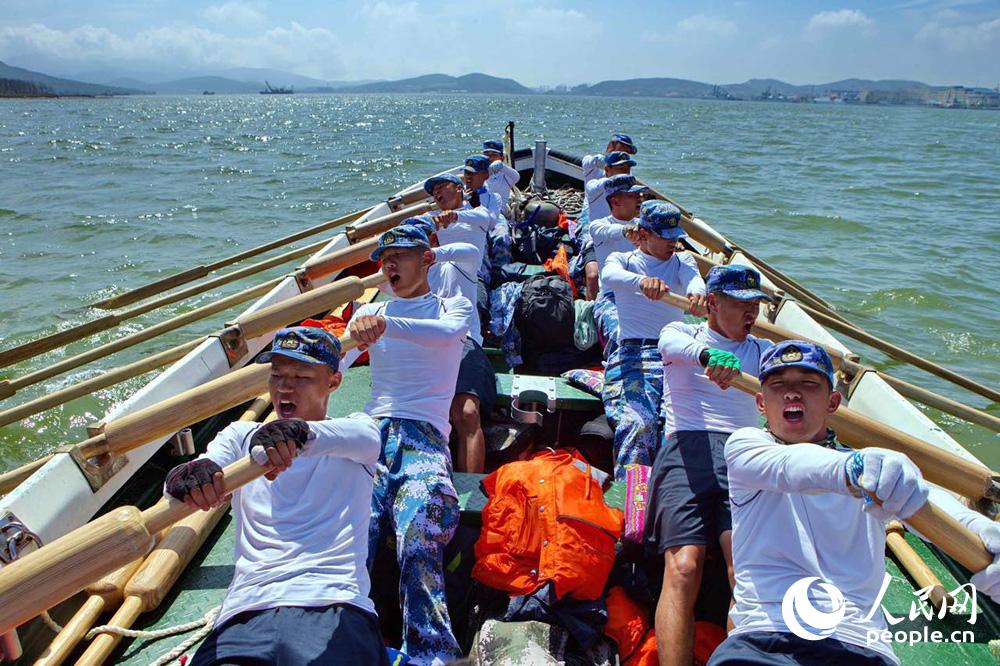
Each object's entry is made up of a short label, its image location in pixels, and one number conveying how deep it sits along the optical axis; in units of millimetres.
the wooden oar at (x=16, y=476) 2945
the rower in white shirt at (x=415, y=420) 2918
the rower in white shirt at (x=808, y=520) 2225
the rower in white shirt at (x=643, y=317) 4195
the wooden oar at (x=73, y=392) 3766
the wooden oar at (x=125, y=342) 4500
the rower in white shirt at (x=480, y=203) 8258
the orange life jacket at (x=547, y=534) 3021
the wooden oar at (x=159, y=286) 6457
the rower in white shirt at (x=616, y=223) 6321
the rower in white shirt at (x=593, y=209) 7020
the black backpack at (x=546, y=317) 5816
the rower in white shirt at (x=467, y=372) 4188
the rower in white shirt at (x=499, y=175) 10586
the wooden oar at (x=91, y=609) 2676
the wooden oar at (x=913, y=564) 3176
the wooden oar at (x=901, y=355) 5879
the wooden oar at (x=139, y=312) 4918
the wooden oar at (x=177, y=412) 2943
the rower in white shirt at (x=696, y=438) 2938
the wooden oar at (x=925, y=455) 2719
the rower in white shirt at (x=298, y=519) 2324
